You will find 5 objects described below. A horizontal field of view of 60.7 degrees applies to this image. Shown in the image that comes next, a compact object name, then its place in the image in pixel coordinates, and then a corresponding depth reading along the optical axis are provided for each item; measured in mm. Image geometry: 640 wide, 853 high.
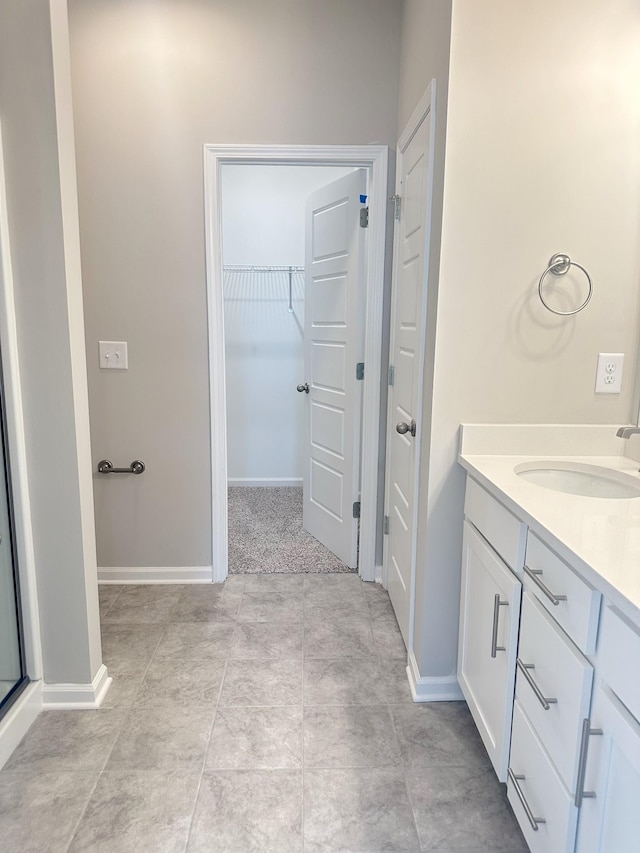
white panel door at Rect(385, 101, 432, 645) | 1872
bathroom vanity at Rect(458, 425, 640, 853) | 884
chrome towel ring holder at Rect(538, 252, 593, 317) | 1626
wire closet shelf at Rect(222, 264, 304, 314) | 3979
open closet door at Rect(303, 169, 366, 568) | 2654
